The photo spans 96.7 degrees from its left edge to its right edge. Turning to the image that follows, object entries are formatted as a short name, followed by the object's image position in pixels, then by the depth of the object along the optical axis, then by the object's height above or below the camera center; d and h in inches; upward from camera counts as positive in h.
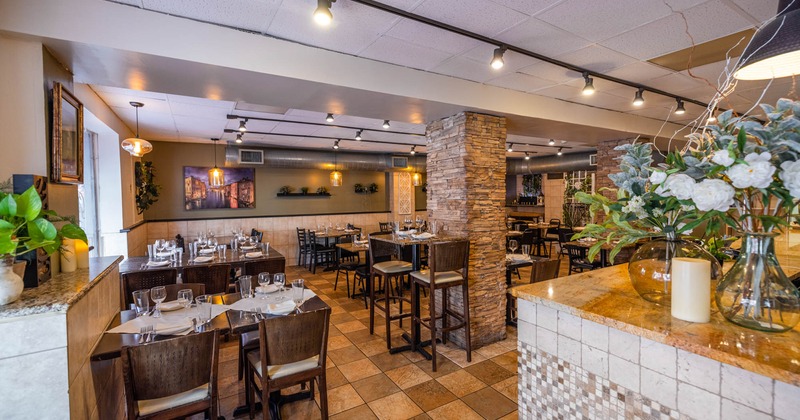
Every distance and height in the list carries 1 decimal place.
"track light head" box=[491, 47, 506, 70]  107.9 +43.4
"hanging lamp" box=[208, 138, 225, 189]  265.0 +18.6
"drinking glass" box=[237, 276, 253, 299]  107.7 -25.6
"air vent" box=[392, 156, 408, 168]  353.7 +38.9
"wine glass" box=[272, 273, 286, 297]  114.8 -25.3
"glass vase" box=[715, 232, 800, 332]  49.1 -13.1
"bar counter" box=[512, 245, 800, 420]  44.8 -24.4
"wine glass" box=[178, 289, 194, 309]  96.3 -26.1
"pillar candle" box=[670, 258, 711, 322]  54.1 -13.8
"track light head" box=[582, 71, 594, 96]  132.6 +43.2
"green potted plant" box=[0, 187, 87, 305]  54.7 -4.5
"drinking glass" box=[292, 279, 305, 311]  105.7 -27.4
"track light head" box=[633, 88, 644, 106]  150.3 +42.8
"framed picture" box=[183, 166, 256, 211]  300.4 +9.8
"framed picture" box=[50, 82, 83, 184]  83.7 +16.6
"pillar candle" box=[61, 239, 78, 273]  80.9 -12.3
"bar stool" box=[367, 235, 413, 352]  149.2 -29.6
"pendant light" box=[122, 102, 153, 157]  164.1 +26.5
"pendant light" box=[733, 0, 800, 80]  57.5 +26.1
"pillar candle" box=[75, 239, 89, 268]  83.6 -11.8
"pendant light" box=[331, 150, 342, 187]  318.7 +20.8
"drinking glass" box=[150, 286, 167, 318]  92.0 -24.2
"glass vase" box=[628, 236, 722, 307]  62.9 -12.1
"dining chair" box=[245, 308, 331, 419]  83.0 -36.3
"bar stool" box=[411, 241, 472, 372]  133.2 -30.0
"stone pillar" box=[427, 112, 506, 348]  153.8 -0.7
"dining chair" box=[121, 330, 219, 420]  66.2 -33.8
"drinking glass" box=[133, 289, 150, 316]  90.4 -25.4
